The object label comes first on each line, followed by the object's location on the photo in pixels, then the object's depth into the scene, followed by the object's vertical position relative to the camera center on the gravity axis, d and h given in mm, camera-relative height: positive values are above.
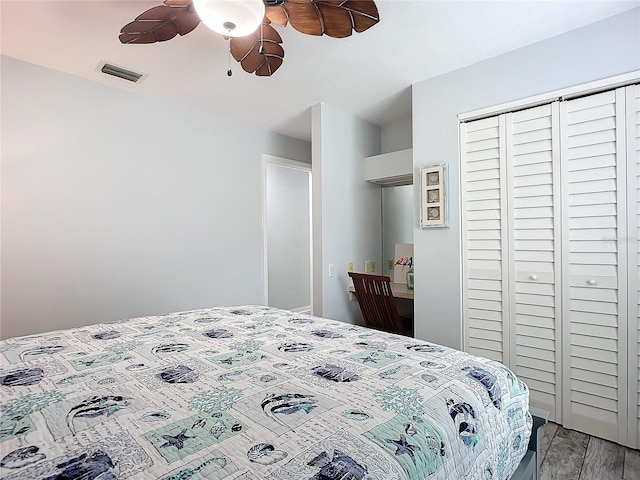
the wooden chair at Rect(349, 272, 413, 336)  2639 -564
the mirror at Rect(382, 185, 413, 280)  3488 +156
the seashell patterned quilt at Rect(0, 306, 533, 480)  651 -437
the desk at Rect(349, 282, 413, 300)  2887 -510
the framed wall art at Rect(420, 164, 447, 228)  2506 +287
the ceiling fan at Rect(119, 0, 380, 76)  1320 +1004
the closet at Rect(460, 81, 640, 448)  1859 -132
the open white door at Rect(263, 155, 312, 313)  4766 -38
